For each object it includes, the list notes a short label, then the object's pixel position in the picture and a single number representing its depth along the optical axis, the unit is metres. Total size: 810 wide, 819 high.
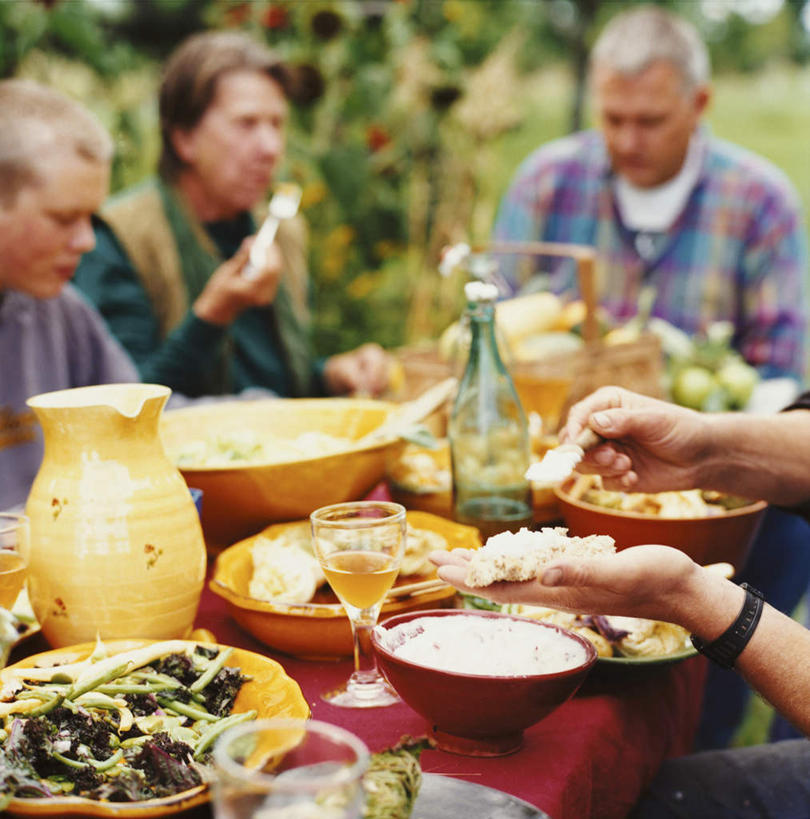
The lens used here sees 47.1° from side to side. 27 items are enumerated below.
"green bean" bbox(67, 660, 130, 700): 1.02
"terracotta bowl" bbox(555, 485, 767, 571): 1.51
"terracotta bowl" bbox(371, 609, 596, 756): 1.00
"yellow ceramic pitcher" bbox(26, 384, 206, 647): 1.20
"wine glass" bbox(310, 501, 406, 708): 1.15
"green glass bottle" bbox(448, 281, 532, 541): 1.70
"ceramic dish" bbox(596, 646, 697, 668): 1.21
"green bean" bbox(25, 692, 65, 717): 0.97
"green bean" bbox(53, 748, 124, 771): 0.90
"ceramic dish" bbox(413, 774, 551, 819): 0.90
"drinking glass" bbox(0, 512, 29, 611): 1.15
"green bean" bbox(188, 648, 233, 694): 1.07
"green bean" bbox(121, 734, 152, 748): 0.95
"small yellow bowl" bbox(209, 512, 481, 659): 1.24
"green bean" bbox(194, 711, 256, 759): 0.95
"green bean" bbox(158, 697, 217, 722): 1.02
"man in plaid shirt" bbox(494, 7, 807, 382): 3.38
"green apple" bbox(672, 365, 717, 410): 2.57
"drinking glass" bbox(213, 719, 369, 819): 0.59
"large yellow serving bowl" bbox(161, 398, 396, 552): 1.57
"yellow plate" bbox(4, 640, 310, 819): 0.82
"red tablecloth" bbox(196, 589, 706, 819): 1.04
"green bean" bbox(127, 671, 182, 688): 1.06
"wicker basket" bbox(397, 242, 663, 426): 2.20
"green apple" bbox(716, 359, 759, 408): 2.59
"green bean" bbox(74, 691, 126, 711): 1.00
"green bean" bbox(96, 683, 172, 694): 1.03
